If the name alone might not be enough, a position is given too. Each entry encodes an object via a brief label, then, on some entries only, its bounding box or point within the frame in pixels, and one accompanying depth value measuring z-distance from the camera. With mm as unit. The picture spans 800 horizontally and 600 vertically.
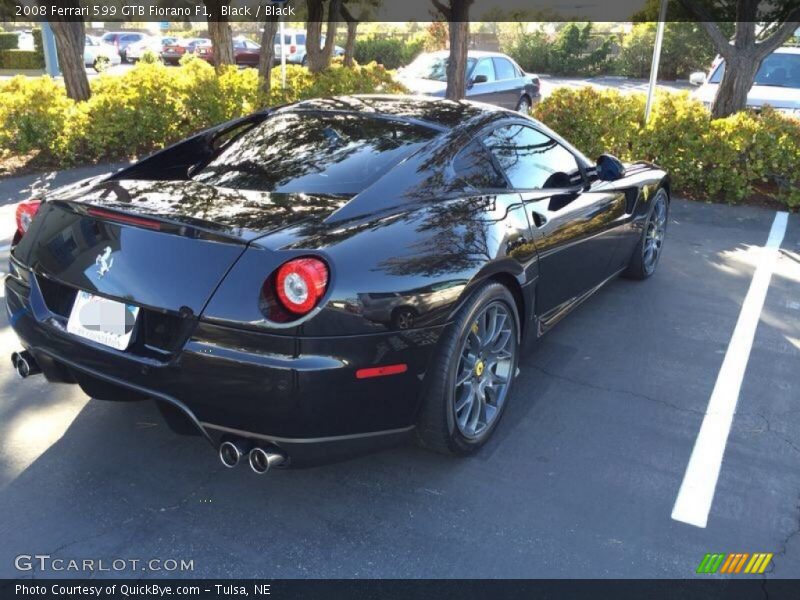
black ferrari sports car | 2508
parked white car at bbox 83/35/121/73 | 29750
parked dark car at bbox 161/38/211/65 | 32969
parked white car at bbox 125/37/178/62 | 33125
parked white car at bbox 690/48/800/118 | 11023
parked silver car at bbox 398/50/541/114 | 12711
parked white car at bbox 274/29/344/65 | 30422
